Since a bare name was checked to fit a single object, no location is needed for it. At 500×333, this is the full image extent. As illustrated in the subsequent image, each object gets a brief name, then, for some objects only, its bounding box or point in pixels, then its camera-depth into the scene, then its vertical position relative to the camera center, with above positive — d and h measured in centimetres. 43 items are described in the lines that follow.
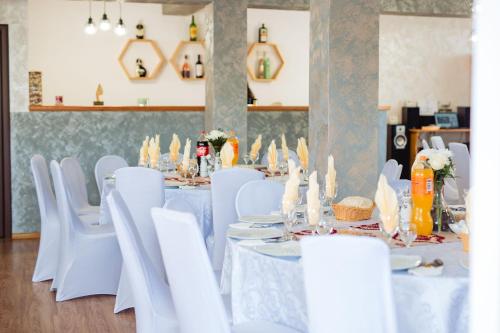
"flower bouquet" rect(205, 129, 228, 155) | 665 -12
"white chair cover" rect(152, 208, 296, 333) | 259 -53
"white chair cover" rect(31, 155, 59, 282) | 639 -99
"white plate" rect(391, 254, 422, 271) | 272 -49
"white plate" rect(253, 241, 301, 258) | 299 -50
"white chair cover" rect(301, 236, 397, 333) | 223 -48
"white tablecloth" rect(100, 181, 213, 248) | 538 -56
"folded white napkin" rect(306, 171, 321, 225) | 338 -35
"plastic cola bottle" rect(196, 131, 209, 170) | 647 -20
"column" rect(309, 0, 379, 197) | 535 +27
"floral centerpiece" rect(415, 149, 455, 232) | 352 -20
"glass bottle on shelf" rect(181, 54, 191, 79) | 1176 +85
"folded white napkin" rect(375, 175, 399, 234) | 318 -35
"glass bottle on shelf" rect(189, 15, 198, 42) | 1165 +145
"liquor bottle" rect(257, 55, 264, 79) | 1208 +91
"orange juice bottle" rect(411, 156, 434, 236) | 348 -31
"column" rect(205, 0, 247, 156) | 862 +67
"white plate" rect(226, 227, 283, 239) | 339 -49
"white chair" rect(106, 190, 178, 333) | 315 -66
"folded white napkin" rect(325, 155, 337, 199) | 410 -30
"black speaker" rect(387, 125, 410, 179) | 1245 -29
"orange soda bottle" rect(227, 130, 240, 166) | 667 -16
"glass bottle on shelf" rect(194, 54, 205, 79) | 1183 +88
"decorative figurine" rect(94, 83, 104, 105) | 1055 +45
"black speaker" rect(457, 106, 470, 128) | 1313 +20
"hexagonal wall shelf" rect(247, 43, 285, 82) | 1203 +113
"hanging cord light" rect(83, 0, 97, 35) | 1005 +128
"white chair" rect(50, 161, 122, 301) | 571 -100
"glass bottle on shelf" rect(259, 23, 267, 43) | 1197 +145
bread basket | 394 -44
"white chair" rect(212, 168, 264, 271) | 501 -50
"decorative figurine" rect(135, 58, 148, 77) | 1153 +85
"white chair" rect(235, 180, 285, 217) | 437 -41
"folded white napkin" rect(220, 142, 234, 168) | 627 -24
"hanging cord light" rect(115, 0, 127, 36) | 1020 +129
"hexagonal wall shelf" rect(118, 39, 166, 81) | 1144 +102
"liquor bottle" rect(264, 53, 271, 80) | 1209 +93
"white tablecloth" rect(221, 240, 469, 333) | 264 -61
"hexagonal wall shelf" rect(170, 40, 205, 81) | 1167 +111
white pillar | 109 -6
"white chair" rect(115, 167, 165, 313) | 519 -45
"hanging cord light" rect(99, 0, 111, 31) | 985 +132
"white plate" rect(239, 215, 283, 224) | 377 -47
